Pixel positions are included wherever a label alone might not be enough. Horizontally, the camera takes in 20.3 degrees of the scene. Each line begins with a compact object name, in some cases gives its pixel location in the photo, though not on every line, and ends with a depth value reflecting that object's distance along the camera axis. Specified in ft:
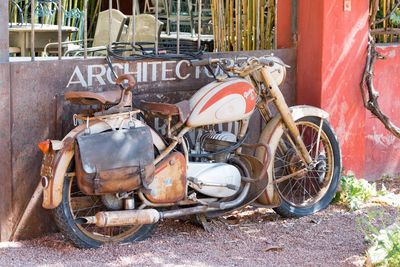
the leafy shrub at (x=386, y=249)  19.40
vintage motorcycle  21.88
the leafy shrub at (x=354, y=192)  28.50
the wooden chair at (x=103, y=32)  33.29
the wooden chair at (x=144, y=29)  33.71
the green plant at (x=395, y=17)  31.76
